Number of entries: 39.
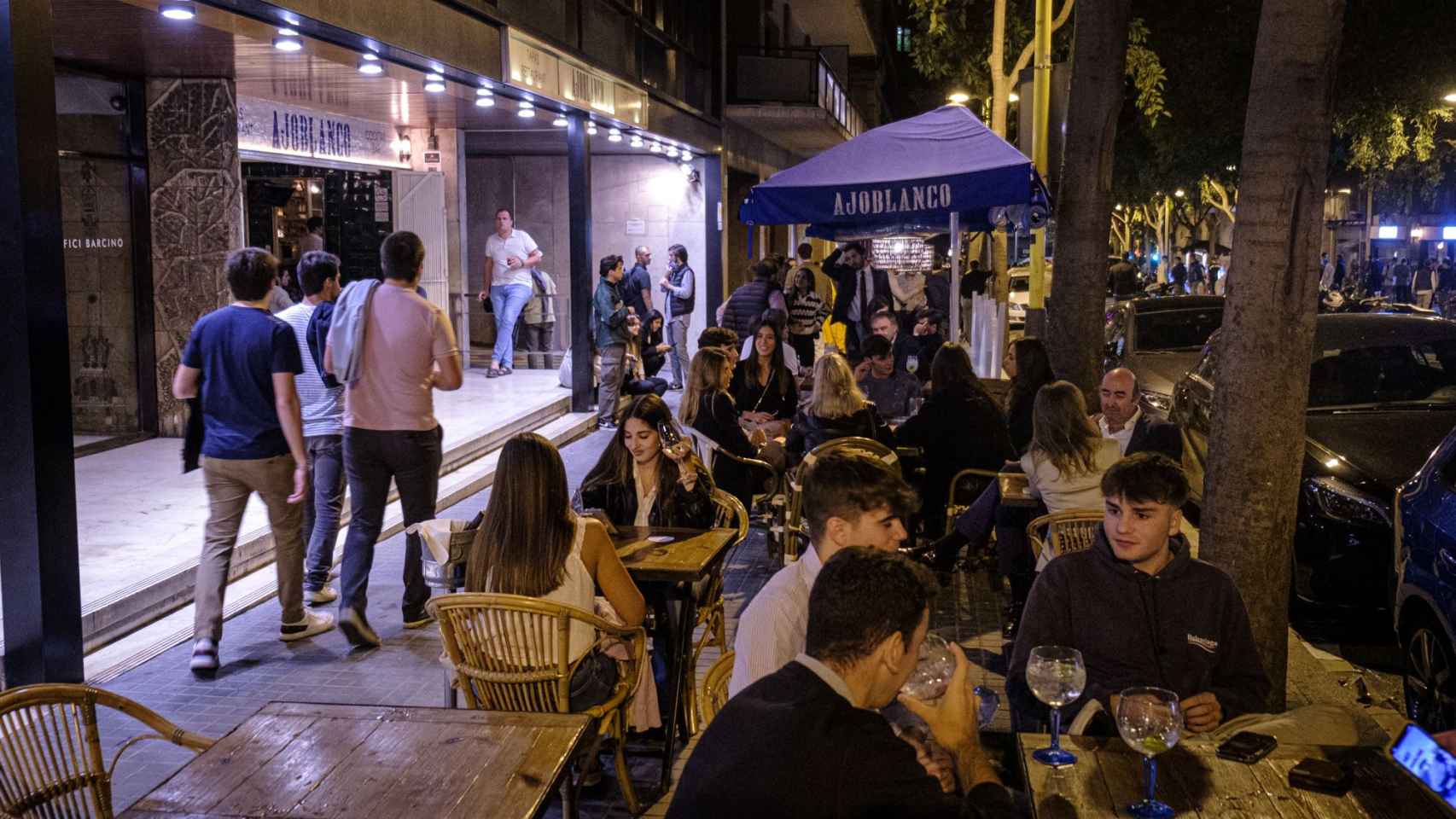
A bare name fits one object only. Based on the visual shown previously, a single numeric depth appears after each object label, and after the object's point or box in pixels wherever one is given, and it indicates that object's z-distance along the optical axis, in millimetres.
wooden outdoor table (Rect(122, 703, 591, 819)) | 3346
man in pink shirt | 7613
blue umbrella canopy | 10359
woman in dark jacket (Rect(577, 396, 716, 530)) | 6691
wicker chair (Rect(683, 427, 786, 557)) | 9016
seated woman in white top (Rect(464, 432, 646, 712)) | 4898
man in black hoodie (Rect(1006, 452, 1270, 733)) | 4523
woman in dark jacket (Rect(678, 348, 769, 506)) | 9039
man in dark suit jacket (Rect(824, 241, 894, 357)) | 17141
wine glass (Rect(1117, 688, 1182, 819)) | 3387
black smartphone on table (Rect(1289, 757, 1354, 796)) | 3451
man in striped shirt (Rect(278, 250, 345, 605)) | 8195
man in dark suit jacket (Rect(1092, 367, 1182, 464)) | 7979
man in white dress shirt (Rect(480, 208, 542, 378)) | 18266
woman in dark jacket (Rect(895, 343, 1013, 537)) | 9039
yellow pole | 16328
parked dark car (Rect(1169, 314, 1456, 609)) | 8117
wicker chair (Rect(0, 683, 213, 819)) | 3598
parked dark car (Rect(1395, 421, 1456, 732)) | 6219
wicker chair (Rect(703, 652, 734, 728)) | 4207
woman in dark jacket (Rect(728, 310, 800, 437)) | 10734
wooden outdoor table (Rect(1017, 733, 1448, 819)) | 3367
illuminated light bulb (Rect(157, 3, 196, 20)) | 8242
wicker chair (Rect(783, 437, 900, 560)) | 7969
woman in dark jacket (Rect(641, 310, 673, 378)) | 16938
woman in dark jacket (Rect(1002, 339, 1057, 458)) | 9320
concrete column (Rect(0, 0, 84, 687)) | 5891
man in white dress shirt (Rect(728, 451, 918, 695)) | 3959
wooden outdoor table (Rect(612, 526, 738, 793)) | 5609
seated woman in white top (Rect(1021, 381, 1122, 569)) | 7172
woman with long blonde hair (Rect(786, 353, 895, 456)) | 9047
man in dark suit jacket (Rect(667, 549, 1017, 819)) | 2793
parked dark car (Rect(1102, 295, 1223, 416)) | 15047
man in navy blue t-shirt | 7086
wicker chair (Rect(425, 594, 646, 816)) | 4688
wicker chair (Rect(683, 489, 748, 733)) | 6344
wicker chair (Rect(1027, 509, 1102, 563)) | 6449
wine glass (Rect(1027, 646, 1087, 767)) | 3787
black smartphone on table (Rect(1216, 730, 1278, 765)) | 3658
